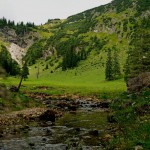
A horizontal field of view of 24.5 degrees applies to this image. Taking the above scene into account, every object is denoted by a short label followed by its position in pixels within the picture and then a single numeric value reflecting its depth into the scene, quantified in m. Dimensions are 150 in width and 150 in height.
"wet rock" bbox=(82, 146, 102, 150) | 21.79
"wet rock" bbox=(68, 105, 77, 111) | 49.53
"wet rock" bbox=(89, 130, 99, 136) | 27.11
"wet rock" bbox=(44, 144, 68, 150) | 22.45
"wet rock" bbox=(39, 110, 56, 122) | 37.53
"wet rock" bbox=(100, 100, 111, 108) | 52.96
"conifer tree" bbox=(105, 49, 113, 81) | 131.75
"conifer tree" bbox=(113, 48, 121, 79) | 141.38
